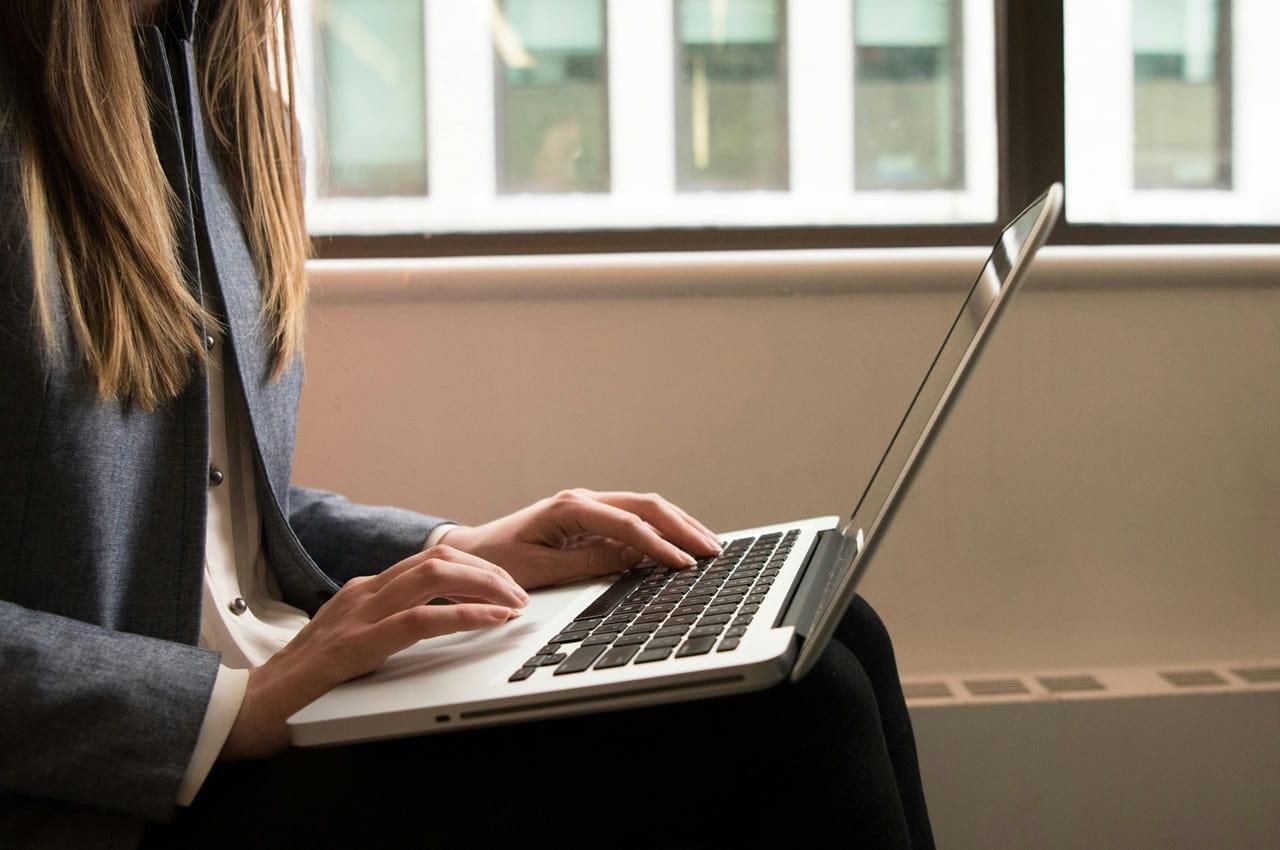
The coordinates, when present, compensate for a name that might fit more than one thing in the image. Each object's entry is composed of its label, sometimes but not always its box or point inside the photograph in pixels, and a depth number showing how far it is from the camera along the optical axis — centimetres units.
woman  53
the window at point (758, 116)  144
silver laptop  48
